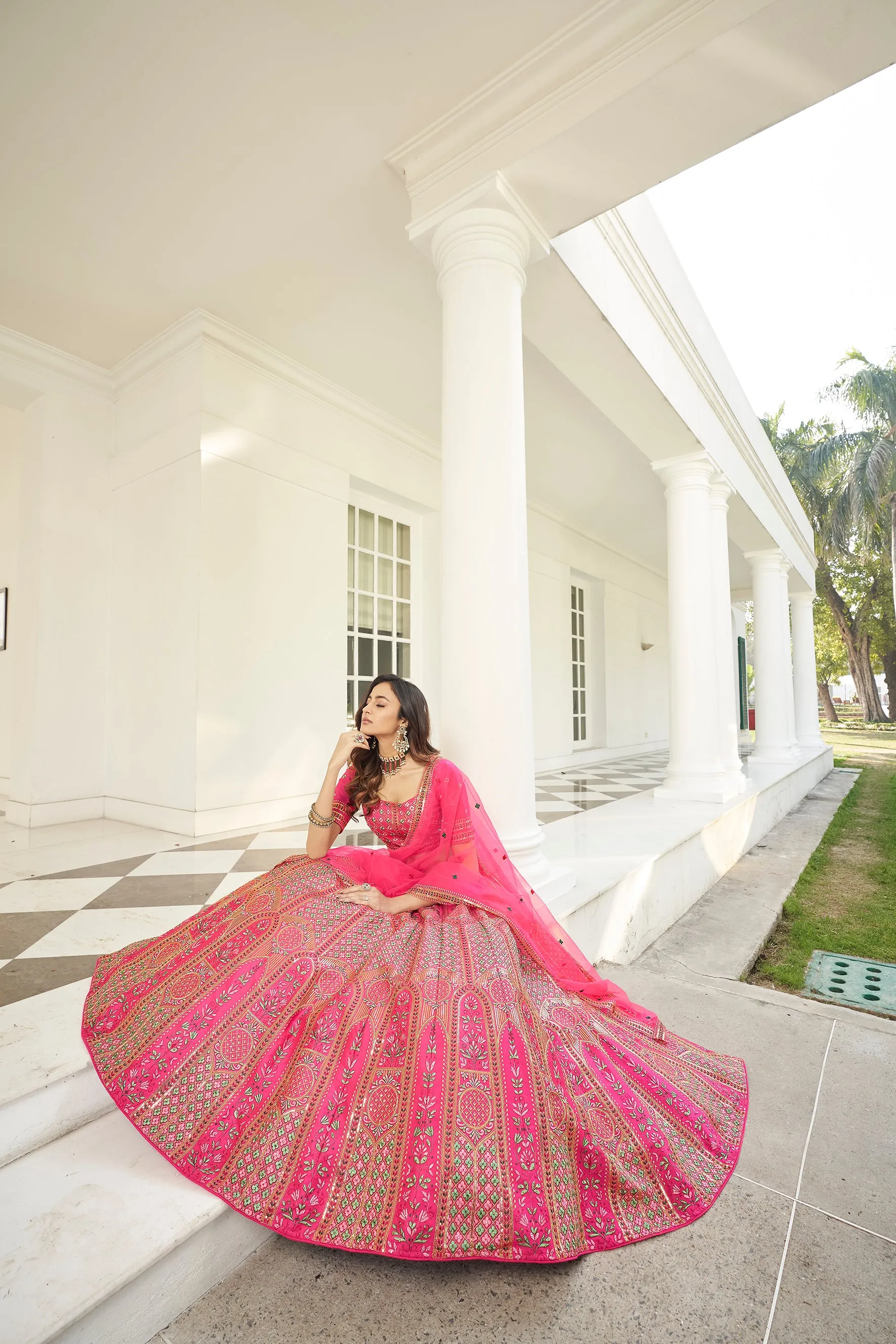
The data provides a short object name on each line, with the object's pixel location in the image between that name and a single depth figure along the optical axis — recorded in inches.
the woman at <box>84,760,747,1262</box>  43.2
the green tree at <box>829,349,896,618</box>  626.8
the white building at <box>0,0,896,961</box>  87.0
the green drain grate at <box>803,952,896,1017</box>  97.0
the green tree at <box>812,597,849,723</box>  930.1
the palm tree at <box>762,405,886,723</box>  660.1
